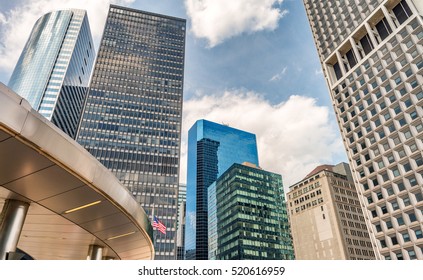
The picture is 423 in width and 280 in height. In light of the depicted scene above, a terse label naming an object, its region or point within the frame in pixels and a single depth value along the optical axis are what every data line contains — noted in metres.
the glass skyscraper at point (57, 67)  137.12
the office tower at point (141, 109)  99.07
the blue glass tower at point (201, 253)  194.68
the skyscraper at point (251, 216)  120.69
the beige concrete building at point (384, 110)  55.44
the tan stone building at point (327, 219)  102.94
